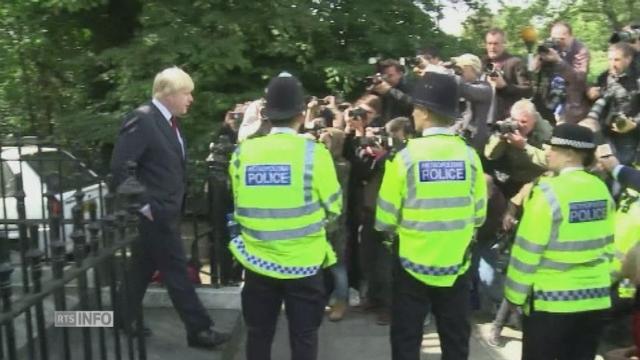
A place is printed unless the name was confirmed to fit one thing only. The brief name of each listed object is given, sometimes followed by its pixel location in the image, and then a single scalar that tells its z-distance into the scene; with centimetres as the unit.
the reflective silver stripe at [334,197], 390
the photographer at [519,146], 536
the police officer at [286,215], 379
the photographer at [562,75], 646
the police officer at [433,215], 386
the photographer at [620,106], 585
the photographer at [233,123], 733
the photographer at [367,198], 580
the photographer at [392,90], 635
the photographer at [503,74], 653
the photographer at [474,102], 605
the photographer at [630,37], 668
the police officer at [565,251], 364
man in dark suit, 451
